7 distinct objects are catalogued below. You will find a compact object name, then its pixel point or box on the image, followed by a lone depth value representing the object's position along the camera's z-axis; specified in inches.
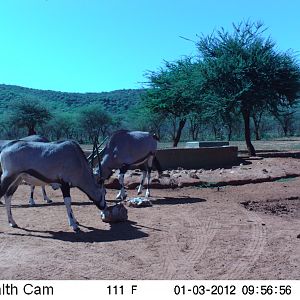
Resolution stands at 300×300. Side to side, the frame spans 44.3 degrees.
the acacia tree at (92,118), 1780.9
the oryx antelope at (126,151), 391.4
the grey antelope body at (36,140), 355.8
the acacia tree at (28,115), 1502.2
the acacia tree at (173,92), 820.0
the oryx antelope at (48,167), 274.3
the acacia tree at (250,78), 736.3
